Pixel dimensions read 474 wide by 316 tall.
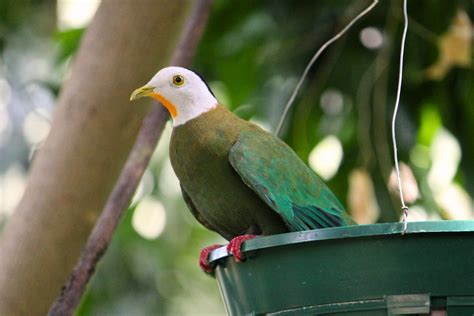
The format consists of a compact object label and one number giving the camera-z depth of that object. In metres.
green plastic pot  3.87
